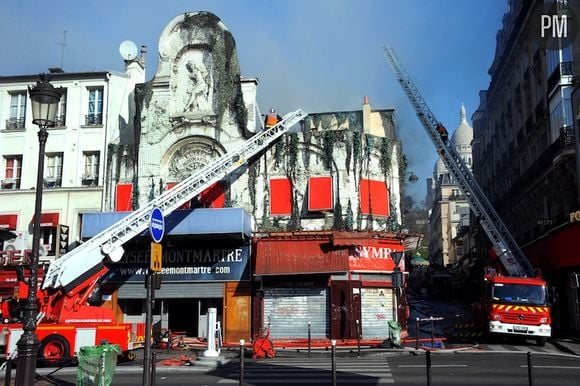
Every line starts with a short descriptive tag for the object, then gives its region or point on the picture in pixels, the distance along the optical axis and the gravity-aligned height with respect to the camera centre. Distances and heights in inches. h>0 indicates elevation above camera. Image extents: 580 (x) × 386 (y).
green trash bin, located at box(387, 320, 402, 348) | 795.4 -77.2
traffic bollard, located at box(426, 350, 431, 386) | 357.7 -60.3
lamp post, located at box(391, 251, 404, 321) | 815.7 +10.4
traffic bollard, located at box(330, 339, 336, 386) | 390.6 -65.7
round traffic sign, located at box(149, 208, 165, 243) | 391.3 +38.9
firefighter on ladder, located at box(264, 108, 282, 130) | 1026.0 +294.8
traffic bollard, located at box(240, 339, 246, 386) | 406.1 -61.5
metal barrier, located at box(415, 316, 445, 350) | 752.2 -86.6
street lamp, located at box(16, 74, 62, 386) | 344.2 +24.5
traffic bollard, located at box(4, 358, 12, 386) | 385.1 -64.0
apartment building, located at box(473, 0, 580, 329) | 1020.5 +305.7
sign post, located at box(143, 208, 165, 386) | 363.3 +8.8
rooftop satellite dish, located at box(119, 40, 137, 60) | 1211.9 +493.9
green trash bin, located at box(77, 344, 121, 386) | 413.4 -63.9
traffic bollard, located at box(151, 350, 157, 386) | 386.9 -63.1
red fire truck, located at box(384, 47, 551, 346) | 831.1 +2.2
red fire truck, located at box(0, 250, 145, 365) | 649.0 -53.7
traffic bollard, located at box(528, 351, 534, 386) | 372.5 -61.8
